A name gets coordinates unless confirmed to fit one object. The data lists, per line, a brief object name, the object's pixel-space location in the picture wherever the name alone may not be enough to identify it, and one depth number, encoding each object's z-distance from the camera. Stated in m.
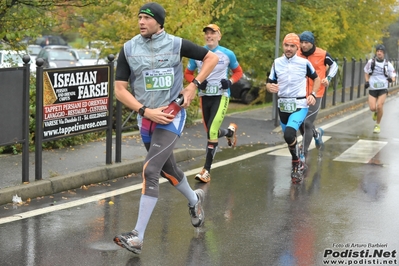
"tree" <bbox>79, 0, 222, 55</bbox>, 14.29
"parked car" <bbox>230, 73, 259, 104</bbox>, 26.34
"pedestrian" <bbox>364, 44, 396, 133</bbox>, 15.61
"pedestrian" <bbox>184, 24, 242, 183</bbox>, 9.72
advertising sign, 8.62
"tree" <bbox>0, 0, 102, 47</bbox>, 11.66
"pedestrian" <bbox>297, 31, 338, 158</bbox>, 10.92
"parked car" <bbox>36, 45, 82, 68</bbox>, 31.27
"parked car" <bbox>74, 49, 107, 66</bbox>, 34.21
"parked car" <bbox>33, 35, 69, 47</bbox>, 56.12
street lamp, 16.05
